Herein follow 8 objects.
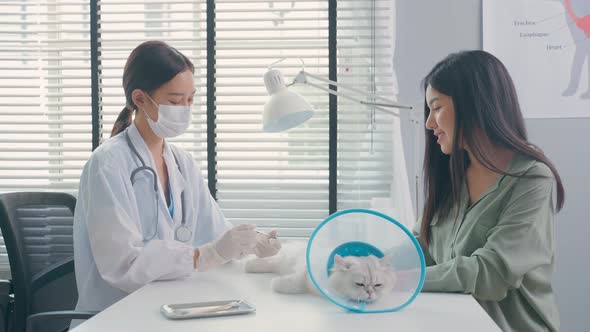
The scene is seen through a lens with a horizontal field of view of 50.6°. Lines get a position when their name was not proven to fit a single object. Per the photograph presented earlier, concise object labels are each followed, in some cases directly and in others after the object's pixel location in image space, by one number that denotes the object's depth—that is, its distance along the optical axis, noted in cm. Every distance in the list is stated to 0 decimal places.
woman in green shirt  146
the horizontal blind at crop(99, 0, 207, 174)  322
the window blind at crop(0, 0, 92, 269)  328
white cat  127
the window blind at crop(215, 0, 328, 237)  319
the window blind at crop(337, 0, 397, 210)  297
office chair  187
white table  121
